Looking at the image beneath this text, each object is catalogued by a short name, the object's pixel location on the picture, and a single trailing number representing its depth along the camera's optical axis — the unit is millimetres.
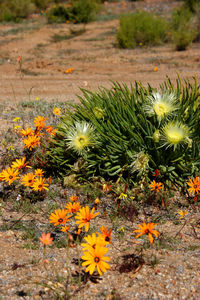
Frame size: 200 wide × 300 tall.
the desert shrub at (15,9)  20016
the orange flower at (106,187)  3436
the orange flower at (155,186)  3273
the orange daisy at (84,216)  2557
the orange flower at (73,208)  2697
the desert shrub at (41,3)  23250
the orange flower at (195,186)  3211
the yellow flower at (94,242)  2271
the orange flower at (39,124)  3965
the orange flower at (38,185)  3321
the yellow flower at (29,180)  3373
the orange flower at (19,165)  3639
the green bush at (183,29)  11352
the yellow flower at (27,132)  3836
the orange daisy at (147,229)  2308
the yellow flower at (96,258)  2215
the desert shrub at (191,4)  15914
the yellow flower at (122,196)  3256
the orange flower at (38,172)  3547
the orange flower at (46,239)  2096
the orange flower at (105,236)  2372
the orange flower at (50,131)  3972
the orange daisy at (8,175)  3427
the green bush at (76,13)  17625
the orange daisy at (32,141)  3784
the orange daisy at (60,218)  2635
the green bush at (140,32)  12312
